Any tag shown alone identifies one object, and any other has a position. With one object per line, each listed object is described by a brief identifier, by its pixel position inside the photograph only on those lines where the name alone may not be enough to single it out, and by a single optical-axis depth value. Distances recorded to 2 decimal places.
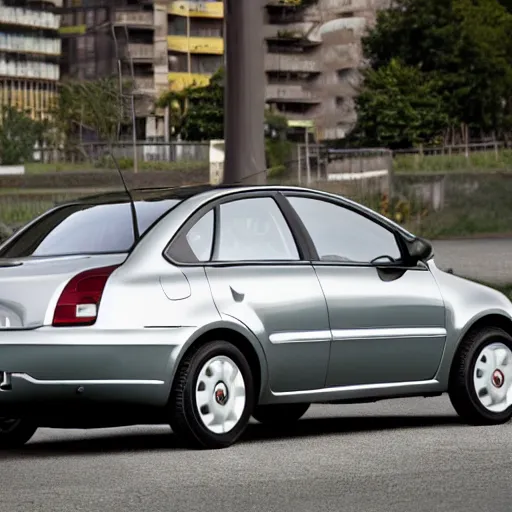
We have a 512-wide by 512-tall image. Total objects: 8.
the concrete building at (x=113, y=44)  89.38
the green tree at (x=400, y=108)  91.56
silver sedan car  10.13
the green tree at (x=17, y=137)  73.81
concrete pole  22.73
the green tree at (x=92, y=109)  63.53
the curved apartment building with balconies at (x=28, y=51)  89.94
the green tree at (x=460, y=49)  90.88
